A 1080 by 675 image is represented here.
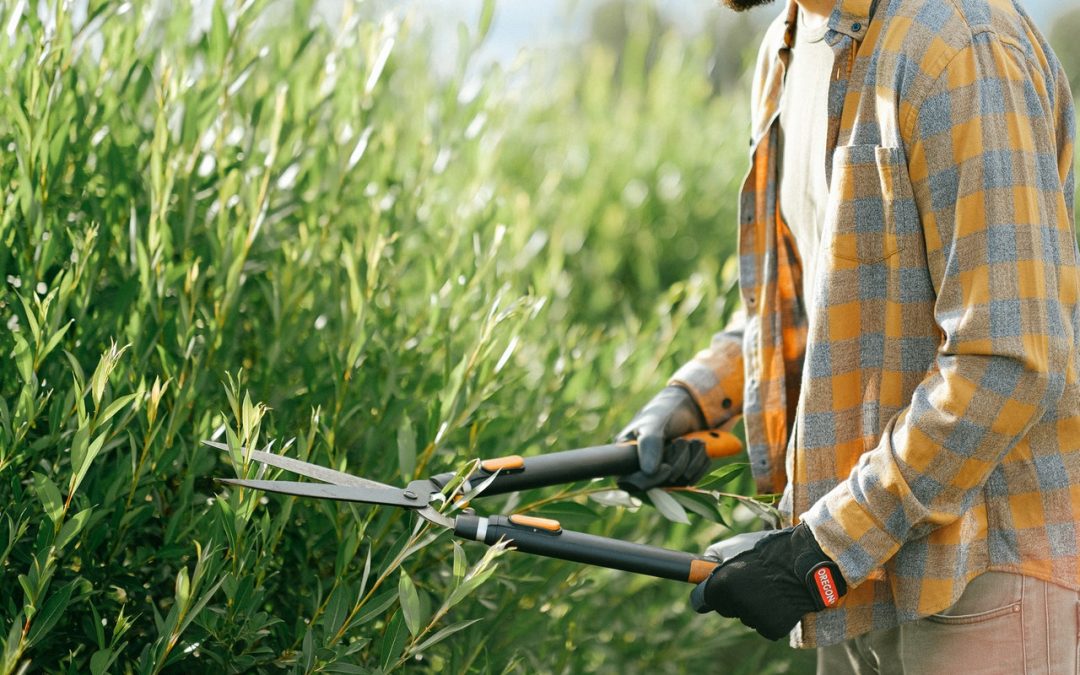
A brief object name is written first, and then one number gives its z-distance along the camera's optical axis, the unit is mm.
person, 2786
